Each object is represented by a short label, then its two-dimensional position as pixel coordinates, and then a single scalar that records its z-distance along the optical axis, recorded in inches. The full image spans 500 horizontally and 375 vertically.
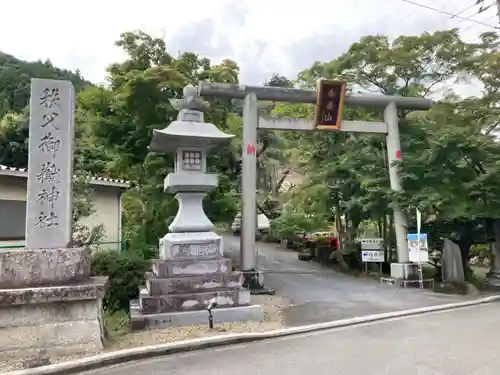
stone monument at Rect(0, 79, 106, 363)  235.8
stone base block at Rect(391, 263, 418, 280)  538.6
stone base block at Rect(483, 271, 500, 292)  522.3
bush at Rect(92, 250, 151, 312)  409.4
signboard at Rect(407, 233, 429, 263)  510.9
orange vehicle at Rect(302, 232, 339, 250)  839.8
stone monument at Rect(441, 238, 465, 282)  526.6
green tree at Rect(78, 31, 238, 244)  495.2
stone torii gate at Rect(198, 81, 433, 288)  492.4
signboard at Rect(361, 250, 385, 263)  606.2
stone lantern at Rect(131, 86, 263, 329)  324.8
